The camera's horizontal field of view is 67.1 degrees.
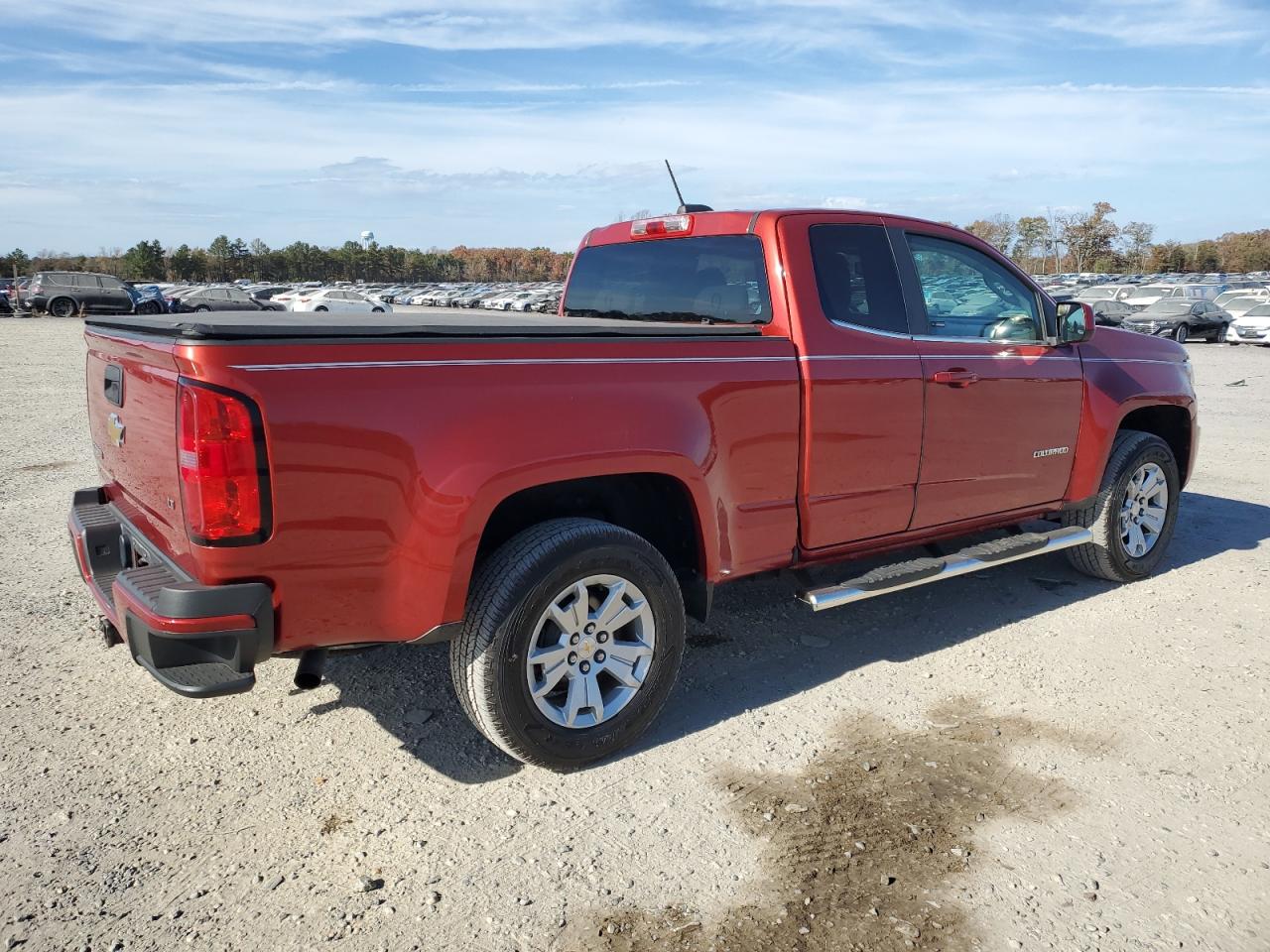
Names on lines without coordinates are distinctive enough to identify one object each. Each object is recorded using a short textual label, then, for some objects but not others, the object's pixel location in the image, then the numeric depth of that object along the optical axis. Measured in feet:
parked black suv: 114.52
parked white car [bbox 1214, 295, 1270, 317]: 93.66
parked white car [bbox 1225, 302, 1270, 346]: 87.81
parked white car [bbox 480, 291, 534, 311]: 179.93
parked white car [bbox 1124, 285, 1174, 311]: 106.37
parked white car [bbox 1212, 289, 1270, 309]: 101.91
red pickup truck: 8.88
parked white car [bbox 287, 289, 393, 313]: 114.52
